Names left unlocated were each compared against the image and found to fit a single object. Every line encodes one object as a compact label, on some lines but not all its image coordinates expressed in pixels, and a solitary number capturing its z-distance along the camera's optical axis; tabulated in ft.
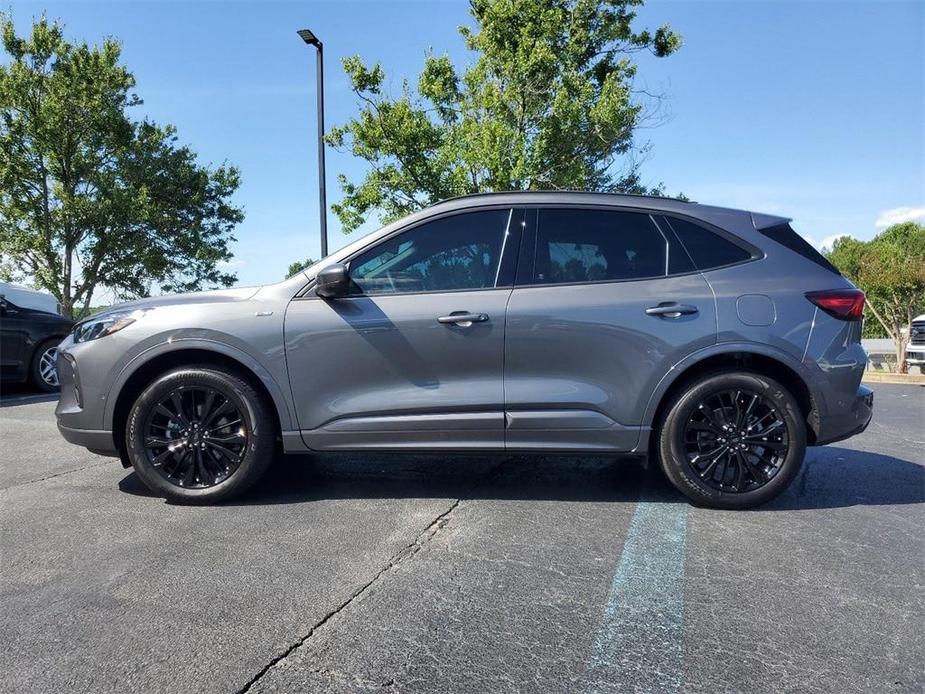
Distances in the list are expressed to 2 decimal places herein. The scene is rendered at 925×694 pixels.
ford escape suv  12.26
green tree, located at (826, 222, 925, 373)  62.59
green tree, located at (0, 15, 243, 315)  57.72
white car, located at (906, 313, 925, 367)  55.06
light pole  44.65
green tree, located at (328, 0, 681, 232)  43.11
